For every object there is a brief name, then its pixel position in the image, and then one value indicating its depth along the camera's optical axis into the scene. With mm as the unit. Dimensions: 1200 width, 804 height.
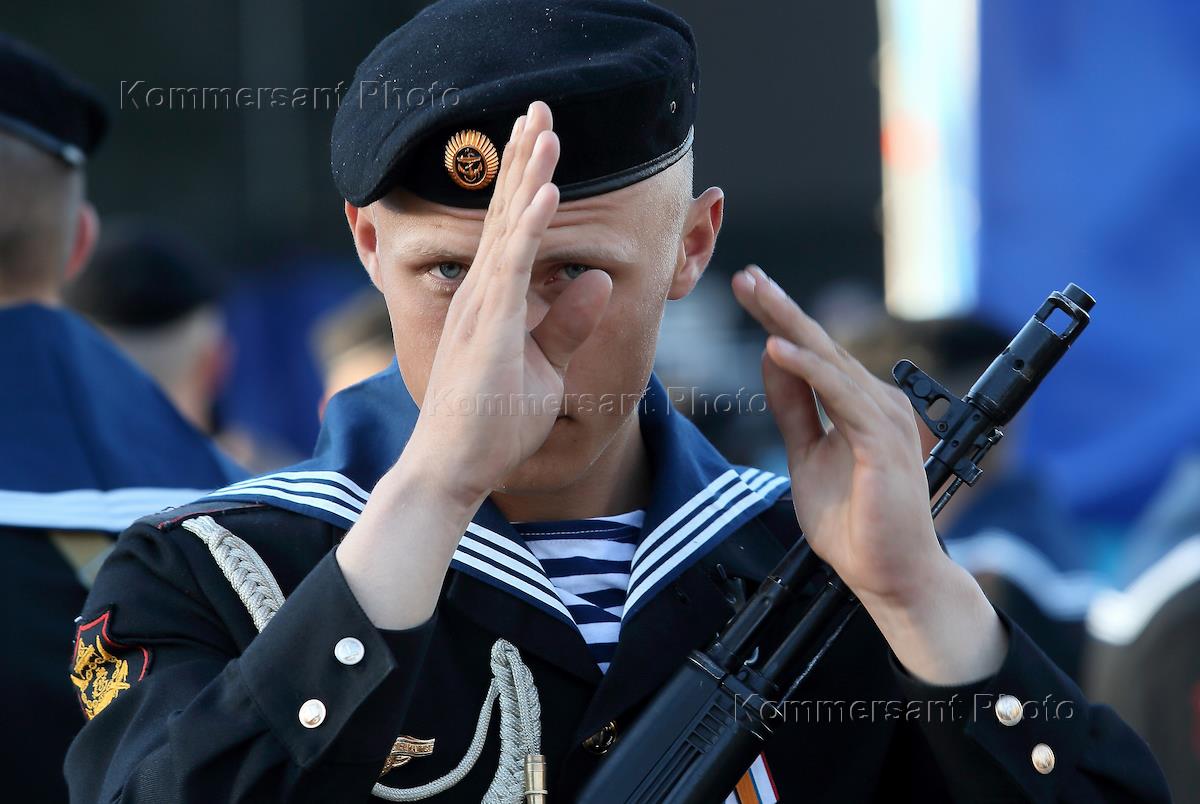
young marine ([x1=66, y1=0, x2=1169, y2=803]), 3650
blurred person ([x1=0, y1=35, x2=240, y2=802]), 5758
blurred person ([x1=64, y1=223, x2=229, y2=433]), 9852
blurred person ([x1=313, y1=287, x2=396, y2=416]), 9766
